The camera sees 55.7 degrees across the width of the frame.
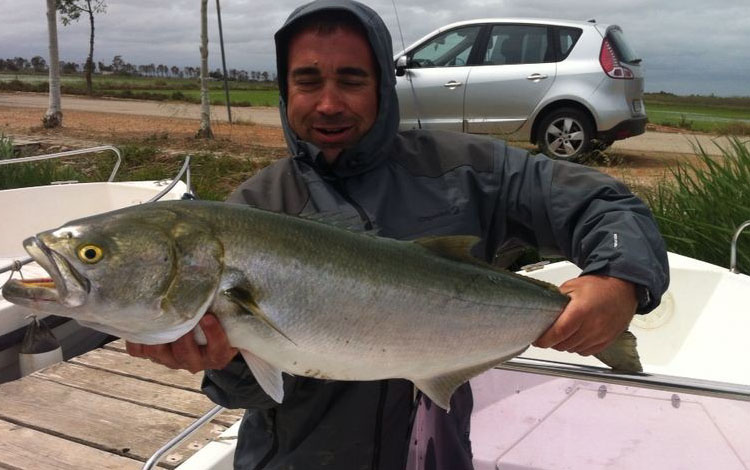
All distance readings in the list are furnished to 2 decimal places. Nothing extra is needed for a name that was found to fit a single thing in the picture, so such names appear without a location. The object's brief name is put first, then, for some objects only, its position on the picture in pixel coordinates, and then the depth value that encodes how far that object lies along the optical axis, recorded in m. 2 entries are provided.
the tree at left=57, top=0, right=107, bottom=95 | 28.26
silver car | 10.85
